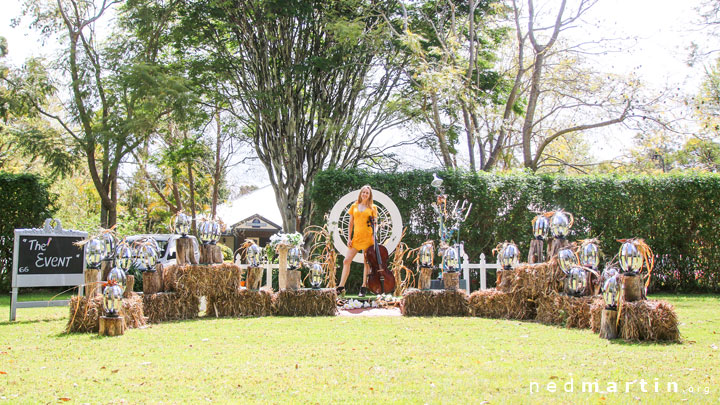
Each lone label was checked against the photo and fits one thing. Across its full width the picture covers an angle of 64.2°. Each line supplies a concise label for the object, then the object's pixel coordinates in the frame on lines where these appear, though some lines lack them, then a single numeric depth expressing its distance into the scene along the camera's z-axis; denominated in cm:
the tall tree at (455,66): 1459
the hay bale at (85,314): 673
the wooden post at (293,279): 913
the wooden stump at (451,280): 892
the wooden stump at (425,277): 895
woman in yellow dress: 1068
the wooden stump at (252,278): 905
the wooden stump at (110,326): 655
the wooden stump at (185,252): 835
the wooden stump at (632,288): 595
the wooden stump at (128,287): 734
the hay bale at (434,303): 880
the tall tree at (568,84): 1659
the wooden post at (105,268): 741
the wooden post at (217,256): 863
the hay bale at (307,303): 893
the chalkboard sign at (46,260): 842
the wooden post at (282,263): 937
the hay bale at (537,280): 769
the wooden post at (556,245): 782
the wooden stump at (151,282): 803
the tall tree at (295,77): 1686
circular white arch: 1205
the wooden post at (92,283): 691
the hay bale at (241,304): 880
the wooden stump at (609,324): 604
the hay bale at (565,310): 700
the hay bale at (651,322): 578
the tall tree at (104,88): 1556
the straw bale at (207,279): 831
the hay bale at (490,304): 853
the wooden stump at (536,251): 847
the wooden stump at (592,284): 711
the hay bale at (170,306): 788
